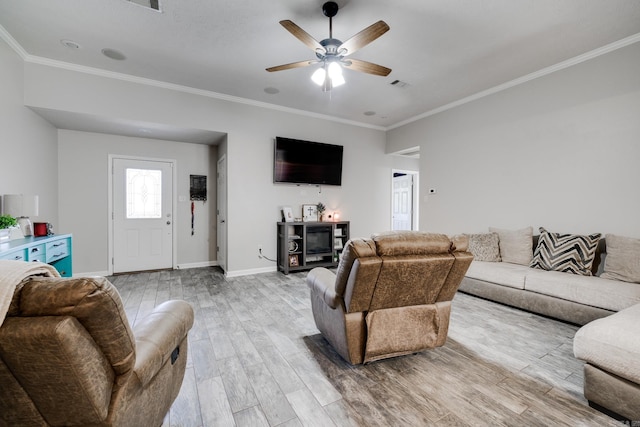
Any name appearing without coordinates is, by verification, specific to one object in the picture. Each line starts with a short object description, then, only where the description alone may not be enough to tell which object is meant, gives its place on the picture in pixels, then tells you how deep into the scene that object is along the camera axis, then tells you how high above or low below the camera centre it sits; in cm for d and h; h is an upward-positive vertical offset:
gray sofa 148 -82
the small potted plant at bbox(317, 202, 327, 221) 537 -3
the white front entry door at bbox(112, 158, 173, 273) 465 -16
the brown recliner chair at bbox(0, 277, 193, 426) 72 -43
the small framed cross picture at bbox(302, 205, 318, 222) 523 -11
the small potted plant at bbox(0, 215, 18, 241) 249 -20
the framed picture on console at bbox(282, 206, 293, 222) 496 -12
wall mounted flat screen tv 489 +84
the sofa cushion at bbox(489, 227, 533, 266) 355 -48
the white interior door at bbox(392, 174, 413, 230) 689 +16
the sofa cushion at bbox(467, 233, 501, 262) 377 -52
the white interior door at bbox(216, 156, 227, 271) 467 -12
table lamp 281 -3
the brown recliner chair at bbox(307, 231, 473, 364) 172 -58
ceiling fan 224 +142
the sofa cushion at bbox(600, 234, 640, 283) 268 -49
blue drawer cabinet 227 -43
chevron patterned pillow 299 -48
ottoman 145 -84
